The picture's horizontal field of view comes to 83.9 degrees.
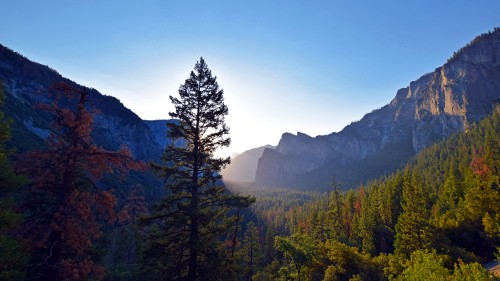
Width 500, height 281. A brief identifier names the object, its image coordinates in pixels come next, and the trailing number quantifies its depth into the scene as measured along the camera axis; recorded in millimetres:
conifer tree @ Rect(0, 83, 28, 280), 9055
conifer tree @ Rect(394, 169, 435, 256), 26672
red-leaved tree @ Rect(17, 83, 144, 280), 9109
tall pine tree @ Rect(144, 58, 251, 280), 12578
